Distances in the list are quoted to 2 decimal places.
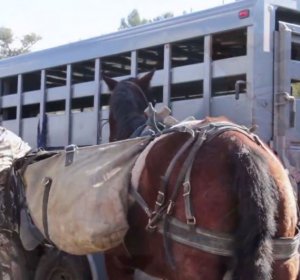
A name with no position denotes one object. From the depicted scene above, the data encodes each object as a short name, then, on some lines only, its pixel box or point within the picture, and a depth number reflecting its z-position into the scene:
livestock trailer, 5.70
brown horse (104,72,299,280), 3.12
